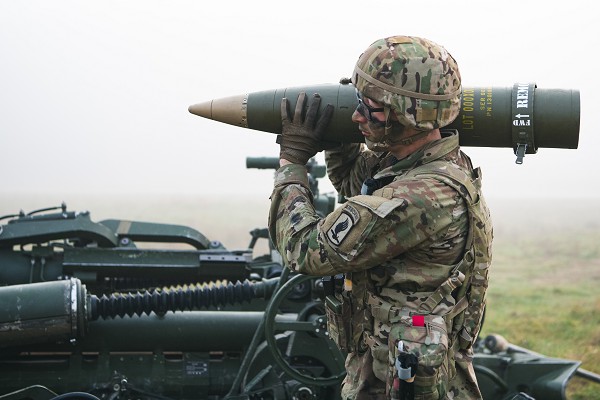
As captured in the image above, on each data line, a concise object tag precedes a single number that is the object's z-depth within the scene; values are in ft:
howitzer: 17.63
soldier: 11.43
